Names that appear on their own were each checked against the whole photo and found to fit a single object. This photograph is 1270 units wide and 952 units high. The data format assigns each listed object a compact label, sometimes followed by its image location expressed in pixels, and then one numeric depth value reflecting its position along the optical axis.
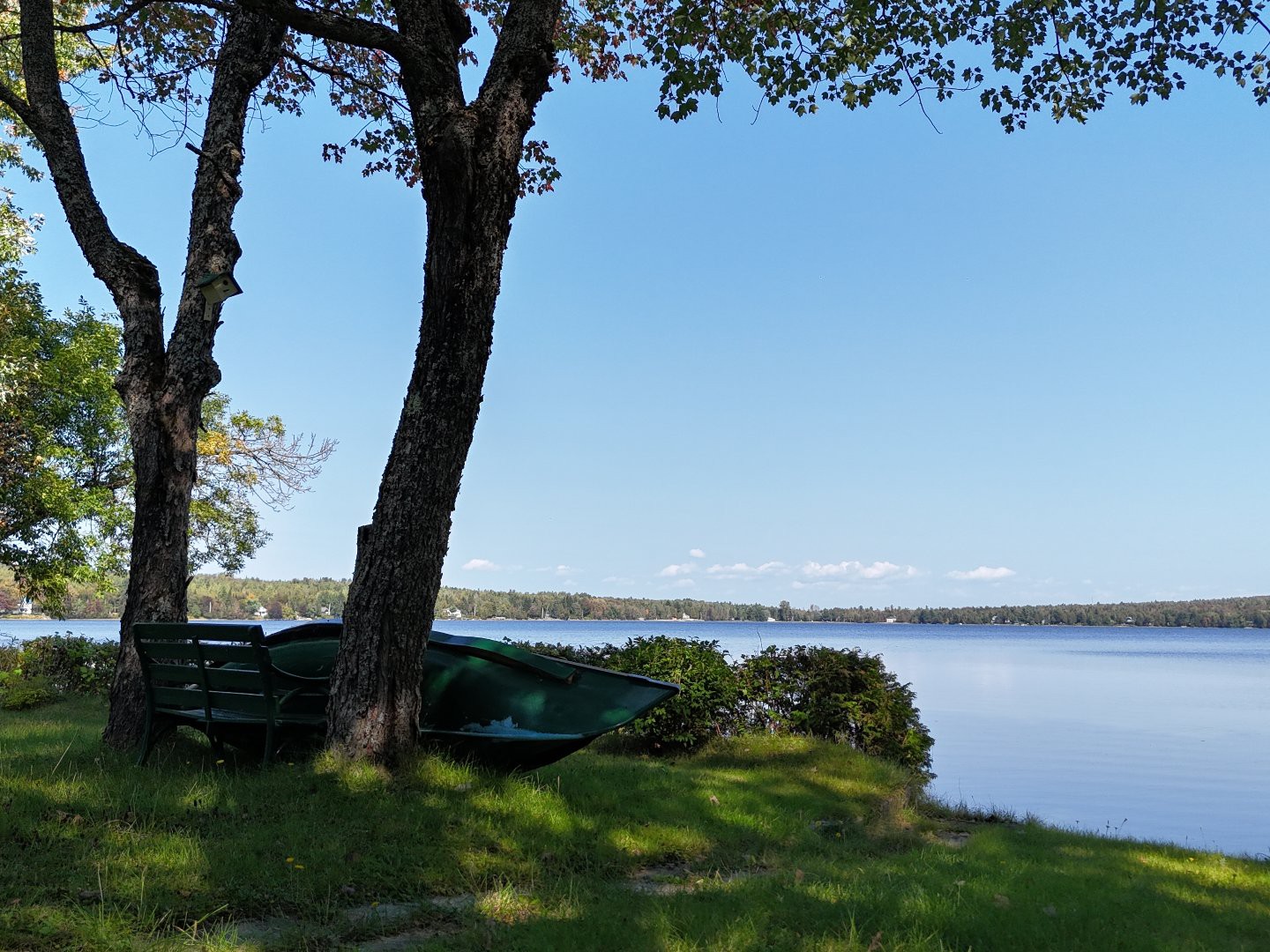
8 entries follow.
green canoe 6.94
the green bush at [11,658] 16.56
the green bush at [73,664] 15.89
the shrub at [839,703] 11.04
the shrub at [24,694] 14.47
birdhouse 8.30
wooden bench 6.50
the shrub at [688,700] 10.66
